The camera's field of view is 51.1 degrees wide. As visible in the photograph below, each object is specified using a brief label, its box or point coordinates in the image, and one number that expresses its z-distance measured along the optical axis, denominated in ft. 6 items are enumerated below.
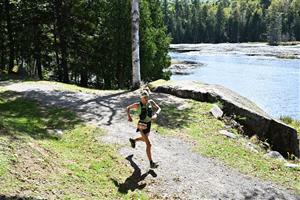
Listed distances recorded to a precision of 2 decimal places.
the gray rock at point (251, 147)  38.71
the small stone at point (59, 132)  36.04
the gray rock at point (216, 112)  45.94
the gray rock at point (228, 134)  40.80
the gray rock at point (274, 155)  39.28
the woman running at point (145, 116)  29.78
